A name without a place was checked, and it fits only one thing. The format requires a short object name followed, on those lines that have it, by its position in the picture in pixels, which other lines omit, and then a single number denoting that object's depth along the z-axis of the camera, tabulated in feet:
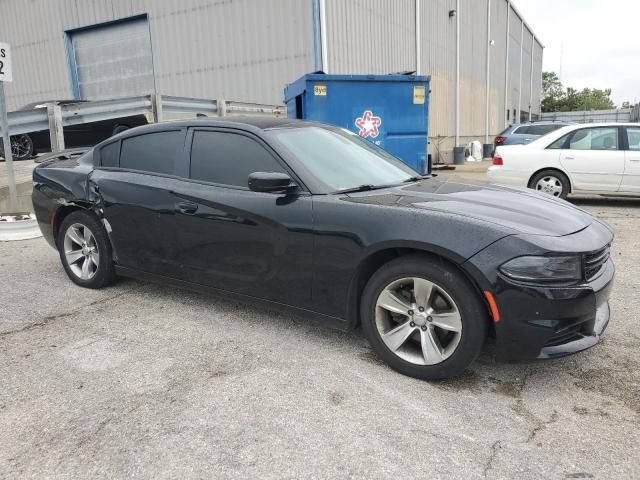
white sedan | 26.30
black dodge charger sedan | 8.39
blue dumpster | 26.71
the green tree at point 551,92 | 290.56
